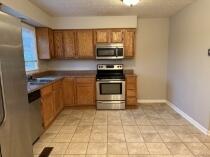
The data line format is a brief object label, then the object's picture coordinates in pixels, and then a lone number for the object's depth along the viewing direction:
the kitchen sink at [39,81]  3.30
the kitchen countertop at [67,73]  4.33
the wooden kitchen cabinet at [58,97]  3.86
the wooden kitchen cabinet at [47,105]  3.12
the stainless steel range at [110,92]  4.45
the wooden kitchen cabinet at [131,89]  4.48
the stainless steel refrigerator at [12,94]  1.50
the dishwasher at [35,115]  2.62
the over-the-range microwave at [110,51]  4.54
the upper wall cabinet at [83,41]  4.63
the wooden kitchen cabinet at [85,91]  4.52
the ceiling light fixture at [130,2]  3.21
